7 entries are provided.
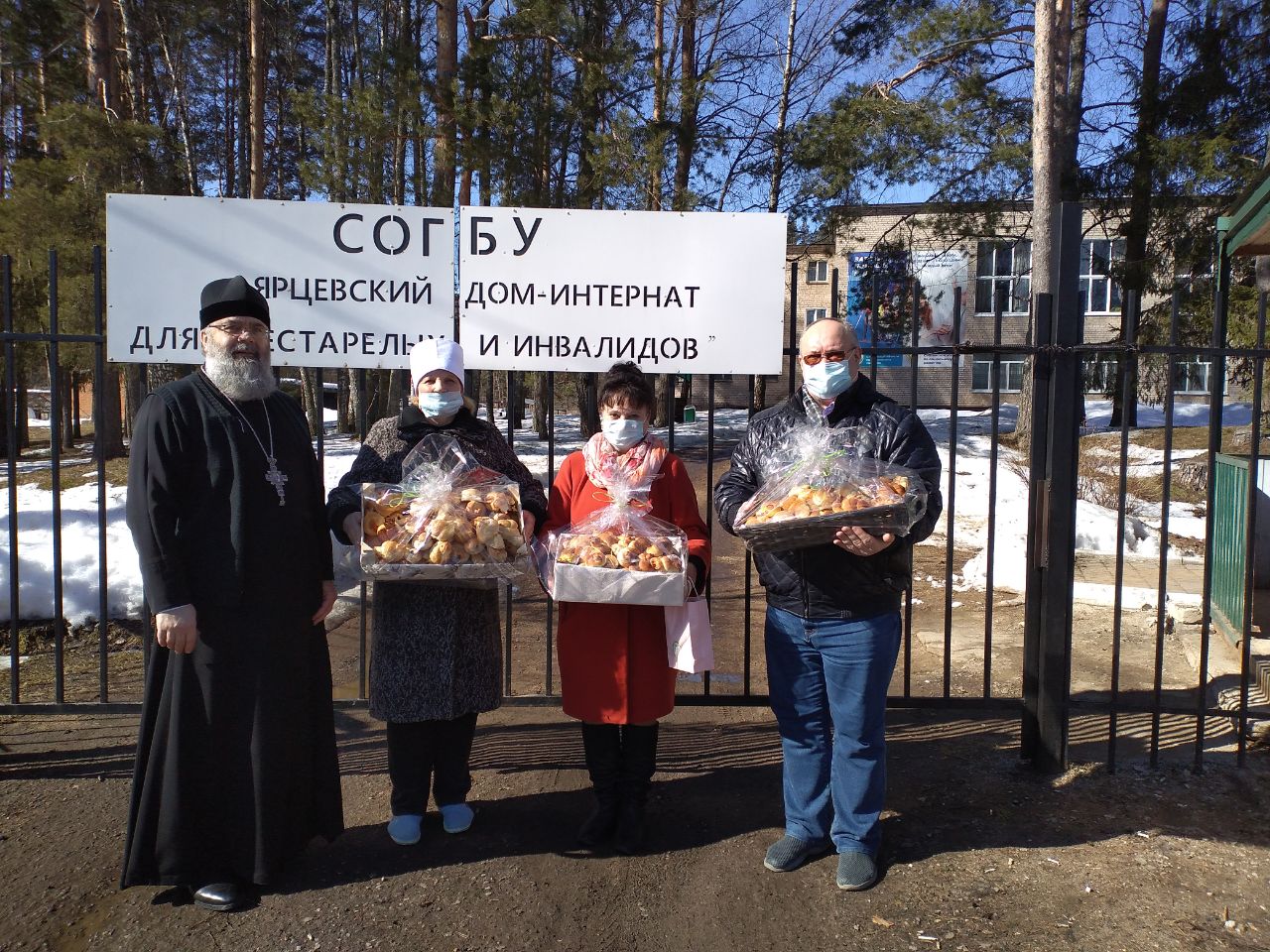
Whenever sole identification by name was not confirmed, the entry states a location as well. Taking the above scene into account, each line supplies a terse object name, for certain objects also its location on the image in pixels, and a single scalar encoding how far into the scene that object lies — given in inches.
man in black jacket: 122.7
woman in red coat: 128.8
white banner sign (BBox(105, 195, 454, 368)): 156.9
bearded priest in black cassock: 113.6
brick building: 663.1
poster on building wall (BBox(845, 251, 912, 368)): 629.0
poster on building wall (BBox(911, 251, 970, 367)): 706.2
